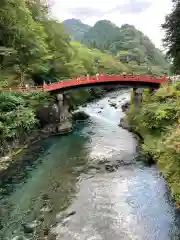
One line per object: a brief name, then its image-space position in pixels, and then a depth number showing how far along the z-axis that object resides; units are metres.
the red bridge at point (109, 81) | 27.39
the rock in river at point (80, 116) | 33.73
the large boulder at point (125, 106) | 37.28
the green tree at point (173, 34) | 24.39
